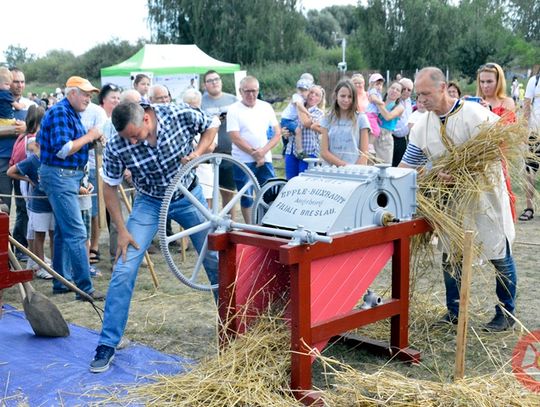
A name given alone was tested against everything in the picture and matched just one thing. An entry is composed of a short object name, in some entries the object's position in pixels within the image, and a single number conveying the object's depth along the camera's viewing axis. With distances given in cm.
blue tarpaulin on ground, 370
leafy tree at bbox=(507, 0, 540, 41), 5853
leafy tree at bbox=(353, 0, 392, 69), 4480
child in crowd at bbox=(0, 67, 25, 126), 692
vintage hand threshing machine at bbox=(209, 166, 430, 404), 342
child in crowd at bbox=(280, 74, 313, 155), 767
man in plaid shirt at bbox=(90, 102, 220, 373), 403
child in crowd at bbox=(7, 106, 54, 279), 608
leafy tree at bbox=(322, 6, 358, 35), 7820
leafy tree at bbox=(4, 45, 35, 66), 6419
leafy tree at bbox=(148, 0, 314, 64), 4191
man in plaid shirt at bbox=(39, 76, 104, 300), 527
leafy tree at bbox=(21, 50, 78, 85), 5031
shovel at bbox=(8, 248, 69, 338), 455
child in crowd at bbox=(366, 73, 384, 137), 774
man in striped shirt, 414
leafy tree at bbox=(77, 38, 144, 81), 4831
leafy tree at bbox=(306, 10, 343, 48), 7619
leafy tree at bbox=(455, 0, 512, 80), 3944
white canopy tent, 1716
